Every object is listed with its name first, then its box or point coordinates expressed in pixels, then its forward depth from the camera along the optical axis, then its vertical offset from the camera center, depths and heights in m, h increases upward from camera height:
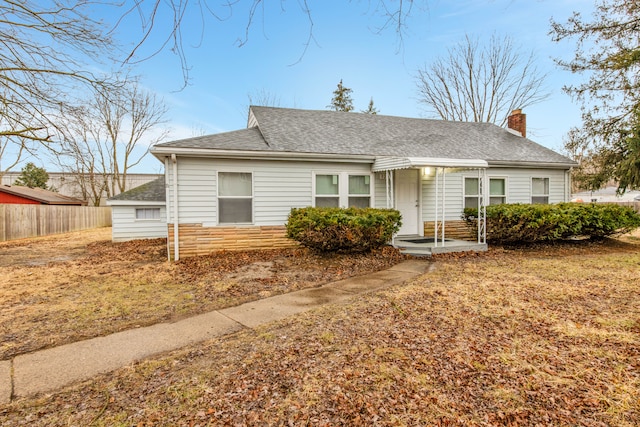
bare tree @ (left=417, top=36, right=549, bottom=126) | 22.98 +8.96
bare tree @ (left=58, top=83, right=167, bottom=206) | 23.72 +4.54
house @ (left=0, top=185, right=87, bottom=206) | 20.11 +0.73
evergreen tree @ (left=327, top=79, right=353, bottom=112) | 32.16 +10.46
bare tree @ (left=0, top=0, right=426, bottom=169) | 5.92 +2.91
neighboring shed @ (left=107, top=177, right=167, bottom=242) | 13.88 -0.32
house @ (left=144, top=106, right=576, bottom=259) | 8.95 +0.99
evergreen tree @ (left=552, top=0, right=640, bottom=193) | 9.84 +4.08
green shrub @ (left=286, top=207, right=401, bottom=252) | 7.83 -0.50
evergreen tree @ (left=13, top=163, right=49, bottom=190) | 26.66 +2.50
